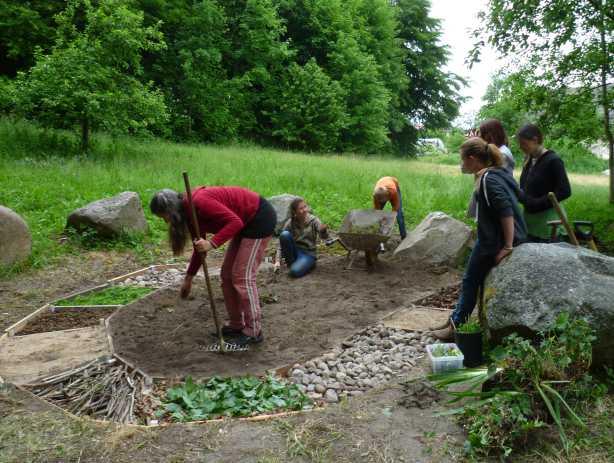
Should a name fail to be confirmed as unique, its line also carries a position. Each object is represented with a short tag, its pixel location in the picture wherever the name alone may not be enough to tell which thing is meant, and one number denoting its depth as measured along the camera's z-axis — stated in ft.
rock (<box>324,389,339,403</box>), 12.06
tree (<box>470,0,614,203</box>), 26.40
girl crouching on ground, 22.36
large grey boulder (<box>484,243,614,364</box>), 10.99
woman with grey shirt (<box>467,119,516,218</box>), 15.40
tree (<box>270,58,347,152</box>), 78.95
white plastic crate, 12.24
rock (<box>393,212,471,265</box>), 22.88
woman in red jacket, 13.24
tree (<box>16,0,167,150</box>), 37.14
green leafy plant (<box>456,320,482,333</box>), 12.50
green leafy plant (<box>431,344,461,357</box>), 12.47
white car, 123.51
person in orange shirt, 23.43
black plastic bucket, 12.46
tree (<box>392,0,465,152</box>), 112.88
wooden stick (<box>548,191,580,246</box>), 14.11
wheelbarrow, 21.75
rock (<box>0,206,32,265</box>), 21.18
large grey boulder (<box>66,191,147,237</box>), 24.68
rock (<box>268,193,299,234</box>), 27.20
